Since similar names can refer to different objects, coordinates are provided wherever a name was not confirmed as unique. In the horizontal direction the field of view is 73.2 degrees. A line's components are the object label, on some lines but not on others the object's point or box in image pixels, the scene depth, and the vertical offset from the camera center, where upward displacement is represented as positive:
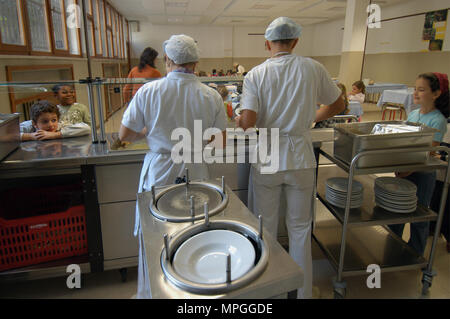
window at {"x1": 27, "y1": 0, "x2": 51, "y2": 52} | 3.45 +0.57
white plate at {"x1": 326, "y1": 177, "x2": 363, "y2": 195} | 1.78 -0.62
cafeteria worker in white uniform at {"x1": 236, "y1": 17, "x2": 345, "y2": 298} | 1.50 -0.19
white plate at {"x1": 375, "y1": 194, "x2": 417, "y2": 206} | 1.69 -0.65
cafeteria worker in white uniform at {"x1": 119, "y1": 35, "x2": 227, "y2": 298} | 1.33 -0.14
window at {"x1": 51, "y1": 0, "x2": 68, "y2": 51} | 4.24 +0.71
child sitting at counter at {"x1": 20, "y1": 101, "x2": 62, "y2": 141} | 1.90 -0.30
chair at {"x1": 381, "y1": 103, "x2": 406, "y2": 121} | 5.85 -0.52
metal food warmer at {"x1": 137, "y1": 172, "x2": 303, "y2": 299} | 0.62 -0.40
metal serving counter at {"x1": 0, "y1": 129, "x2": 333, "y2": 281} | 1.61 -0.57
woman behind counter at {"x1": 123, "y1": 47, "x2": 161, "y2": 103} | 3.59 +0.14
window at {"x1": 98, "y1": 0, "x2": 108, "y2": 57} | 6.74 +1.14
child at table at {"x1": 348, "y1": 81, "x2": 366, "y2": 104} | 4.96 -0.17
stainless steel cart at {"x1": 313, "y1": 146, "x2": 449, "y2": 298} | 1.59 -1.04
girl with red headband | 1.83 -0.21
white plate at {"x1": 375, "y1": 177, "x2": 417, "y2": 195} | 1.70 -0.59
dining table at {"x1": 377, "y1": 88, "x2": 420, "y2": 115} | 5.77 -0.32
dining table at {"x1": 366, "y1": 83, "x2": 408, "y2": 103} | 7.03 -0.14
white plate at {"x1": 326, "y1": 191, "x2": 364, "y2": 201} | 1.78 -0.67
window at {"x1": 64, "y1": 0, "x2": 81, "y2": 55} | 4.52 +0.76
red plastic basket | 1.64 -0.89
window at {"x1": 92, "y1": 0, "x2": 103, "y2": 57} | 6.13 +0.94
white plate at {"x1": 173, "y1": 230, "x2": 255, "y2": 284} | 0.67 -0.41
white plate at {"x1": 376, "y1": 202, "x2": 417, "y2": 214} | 1.71 -0.71
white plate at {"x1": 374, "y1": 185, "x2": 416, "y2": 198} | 1.69 -0.62
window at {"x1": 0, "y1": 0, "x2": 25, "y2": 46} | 2.79 +0.48
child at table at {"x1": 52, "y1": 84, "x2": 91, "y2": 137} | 1.97 -0.28
